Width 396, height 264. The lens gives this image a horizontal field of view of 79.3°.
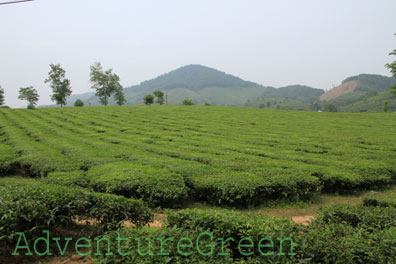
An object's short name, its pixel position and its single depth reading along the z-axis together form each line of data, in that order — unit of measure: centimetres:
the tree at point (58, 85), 5069
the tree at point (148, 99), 5138
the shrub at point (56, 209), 385
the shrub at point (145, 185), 672
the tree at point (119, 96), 5988
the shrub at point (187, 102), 5272
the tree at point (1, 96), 4828
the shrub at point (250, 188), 690
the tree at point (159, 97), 6036
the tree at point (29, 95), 5295
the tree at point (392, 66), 1940
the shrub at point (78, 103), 5150
